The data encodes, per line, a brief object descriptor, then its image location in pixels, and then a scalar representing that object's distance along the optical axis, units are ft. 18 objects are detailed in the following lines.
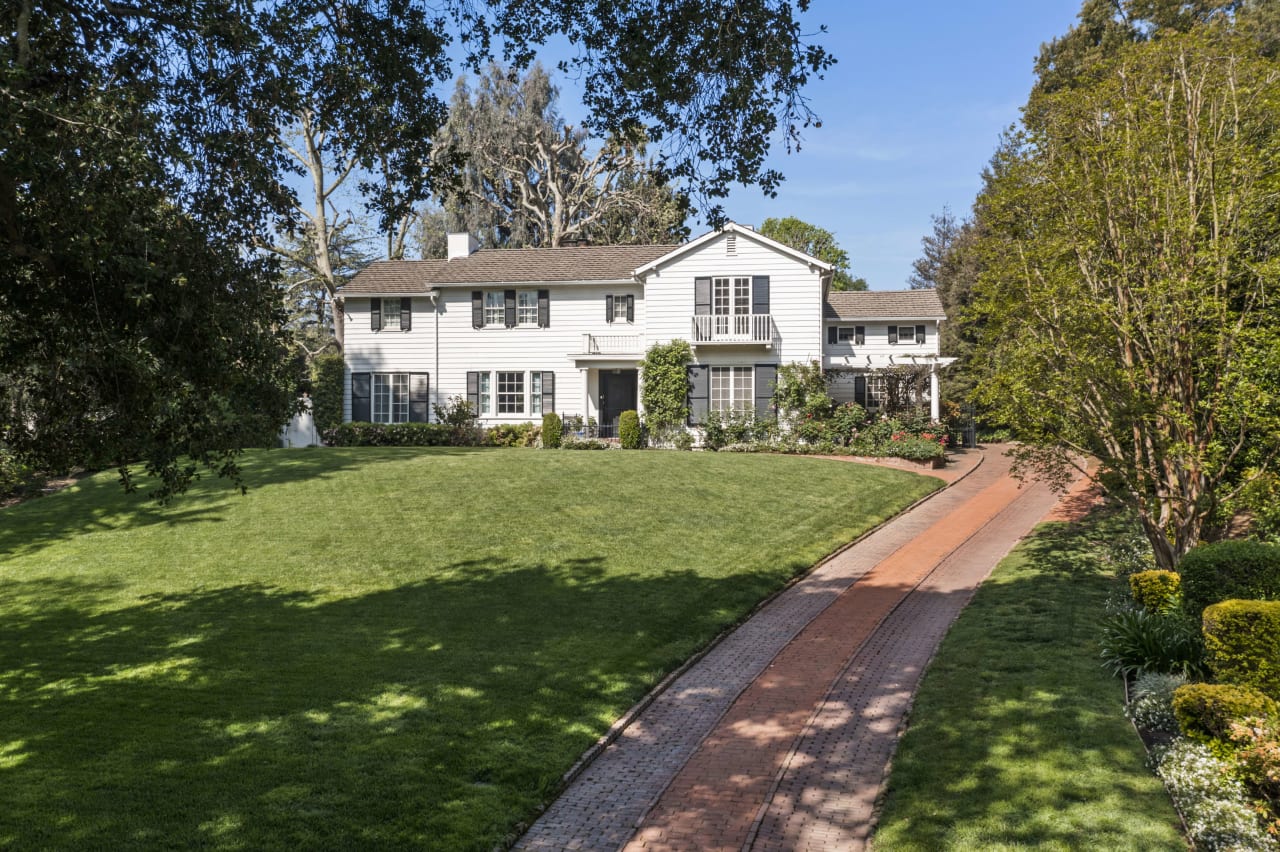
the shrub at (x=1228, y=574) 33.45
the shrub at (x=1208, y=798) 21.99
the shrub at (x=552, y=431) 105.40
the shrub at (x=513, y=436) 108.58
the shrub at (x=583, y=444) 104.37
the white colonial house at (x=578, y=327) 106.22
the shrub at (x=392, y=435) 107.45
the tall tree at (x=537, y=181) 163.43
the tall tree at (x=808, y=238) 207.00
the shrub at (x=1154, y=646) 33.76
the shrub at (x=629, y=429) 104.17
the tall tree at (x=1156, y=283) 41.91
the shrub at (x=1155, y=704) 29.71
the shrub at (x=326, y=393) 112.14
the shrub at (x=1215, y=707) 25.52
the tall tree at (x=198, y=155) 23.58
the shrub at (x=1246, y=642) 27.81
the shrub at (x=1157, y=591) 39.37
